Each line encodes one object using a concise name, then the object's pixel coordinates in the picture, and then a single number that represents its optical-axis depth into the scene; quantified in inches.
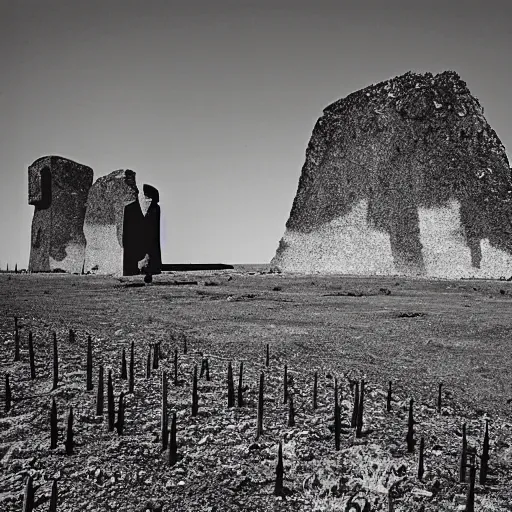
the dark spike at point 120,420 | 123.6
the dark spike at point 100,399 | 131.7
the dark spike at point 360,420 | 127.1
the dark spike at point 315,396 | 141.1
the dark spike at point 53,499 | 92.1
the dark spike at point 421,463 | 109.8
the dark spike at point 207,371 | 159.1
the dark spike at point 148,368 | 159.6
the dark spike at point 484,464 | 107.1
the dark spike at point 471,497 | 94.7
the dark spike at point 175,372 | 155.9
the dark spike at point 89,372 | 146.3
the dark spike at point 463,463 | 108.0
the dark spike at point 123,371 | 157.1
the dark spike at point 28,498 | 88.4
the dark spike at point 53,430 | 115.4
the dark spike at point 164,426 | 118.3
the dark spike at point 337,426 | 121.0
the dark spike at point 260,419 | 125.6
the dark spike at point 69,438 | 114.4
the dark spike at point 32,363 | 153.5
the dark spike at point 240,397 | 141.0
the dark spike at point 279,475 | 105.3
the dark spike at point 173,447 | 113.7
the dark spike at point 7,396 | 131.9
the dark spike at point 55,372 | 146.9
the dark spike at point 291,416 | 131.1
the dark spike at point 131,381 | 146.0
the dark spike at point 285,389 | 146.0
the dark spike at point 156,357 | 169.5
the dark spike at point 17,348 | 169.3
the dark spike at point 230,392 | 141.5
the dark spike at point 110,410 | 125.2
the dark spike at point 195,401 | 134.5
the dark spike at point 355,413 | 130.8
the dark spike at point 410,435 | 121.0
